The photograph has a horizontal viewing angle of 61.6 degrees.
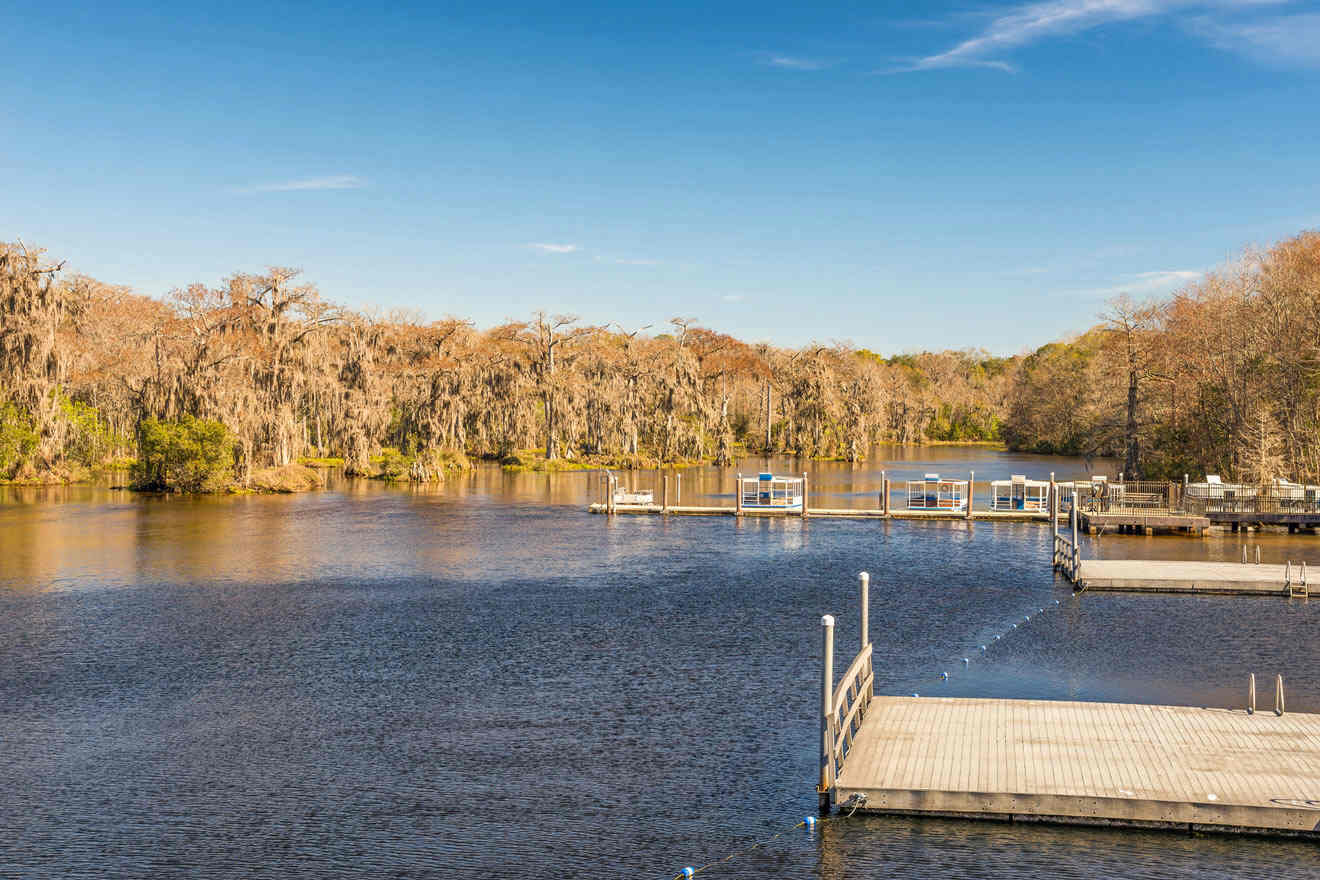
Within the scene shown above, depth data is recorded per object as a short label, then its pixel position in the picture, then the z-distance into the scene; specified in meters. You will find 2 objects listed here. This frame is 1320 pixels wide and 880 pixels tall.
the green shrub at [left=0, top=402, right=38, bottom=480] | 63.47
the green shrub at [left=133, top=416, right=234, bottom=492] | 61.41
